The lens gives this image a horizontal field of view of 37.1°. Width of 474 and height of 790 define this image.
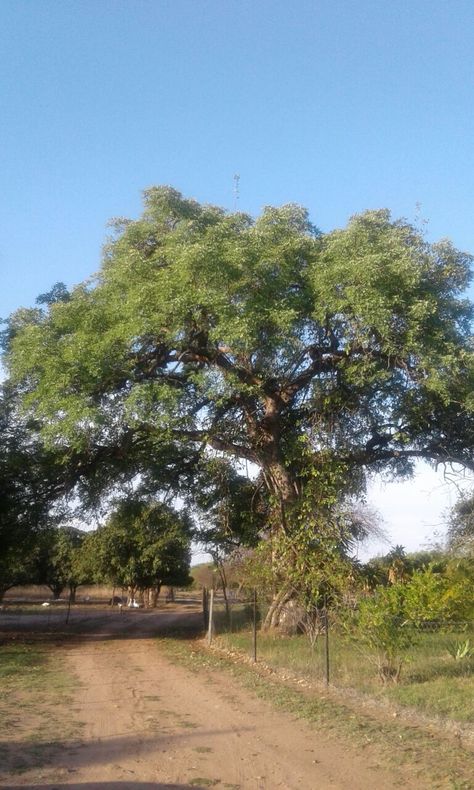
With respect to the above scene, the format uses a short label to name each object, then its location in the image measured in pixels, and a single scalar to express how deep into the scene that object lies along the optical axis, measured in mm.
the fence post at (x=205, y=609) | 25875
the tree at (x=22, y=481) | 19734
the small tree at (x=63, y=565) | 47156
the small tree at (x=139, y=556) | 35469
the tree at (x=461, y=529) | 21281
